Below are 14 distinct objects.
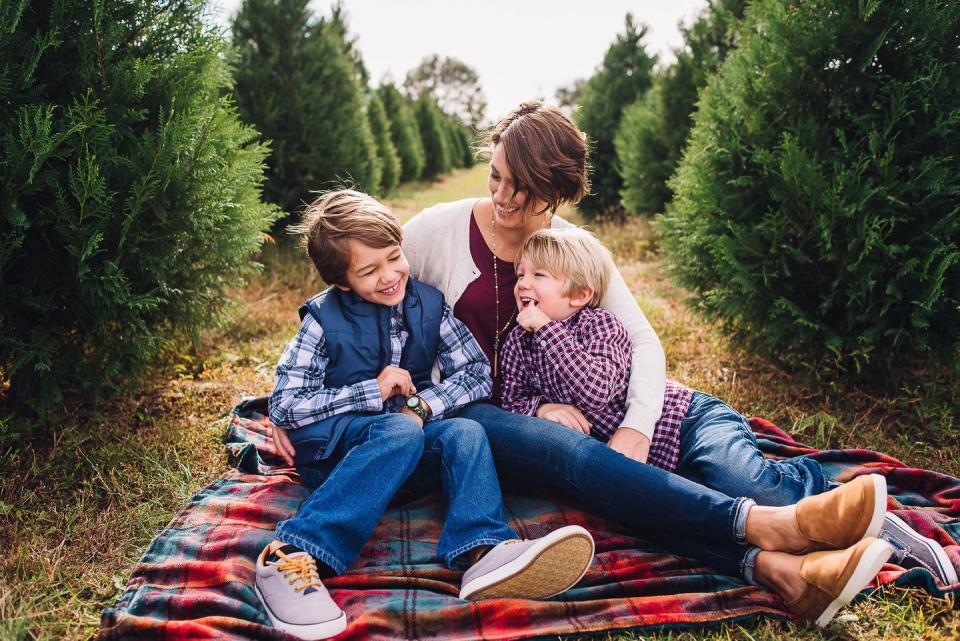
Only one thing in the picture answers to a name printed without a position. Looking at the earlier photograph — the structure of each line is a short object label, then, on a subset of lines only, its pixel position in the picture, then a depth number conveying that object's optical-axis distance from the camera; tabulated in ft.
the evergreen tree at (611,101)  31.76
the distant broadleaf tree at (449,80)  192.44
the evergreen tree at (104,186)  9.27
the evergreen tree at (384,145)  49.65
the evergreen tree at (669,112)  25.55
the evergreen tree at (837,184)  10.85
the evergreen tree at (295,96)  22.07
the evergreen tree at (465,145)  114.45
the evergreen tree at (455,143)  99.27
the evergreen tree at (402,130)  63.41
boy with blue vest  6.73
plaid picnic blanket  6.59
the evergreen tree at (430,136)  78.07
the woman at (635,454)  6.63
